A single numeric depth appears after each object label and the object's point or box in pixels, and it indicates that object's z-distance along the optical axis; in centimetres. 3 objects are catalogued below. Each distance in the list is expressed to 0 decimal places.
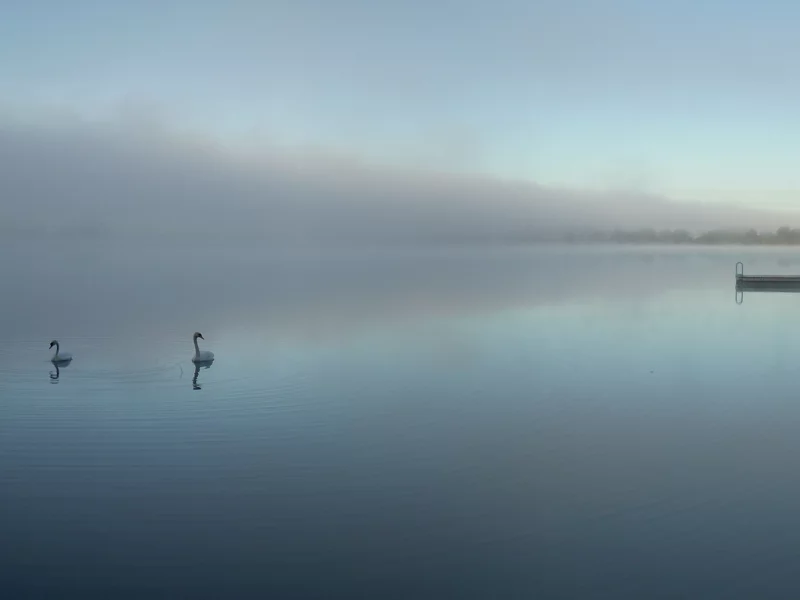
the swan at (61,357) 1672
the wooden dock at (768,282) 4069
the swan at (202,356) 1667
